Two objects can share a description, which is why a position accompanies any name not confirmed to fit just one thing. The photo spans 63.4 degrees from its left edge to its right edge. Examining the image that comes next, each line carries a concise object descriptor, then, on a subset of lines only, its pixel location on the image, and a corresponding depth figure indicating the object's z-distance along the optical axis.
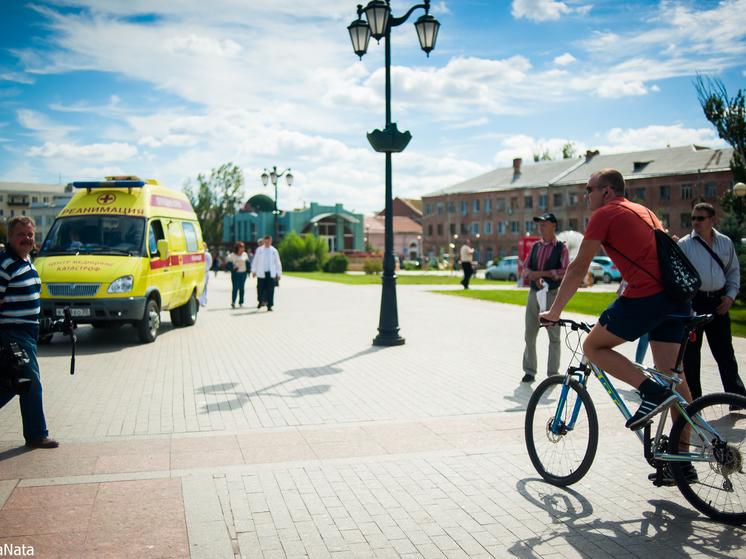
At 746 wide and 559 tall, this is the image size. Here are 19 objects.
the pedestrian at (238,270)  17.27
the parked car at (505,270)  36.52
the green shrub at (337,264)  45.44
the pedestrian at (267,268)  15.98
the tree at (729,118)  21.55
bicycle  3.36
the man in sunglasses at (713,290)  5.37
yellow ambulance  9.64
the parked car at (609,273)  35.78
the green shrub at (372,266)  42.16
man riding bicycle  3.57
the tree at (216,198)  72.00
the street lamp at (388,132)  10.12
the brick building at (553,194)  60.44
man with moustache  4.71
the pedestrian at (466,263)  25.03
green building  73.75
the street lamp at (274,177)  31.92
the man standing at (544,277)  7.01
